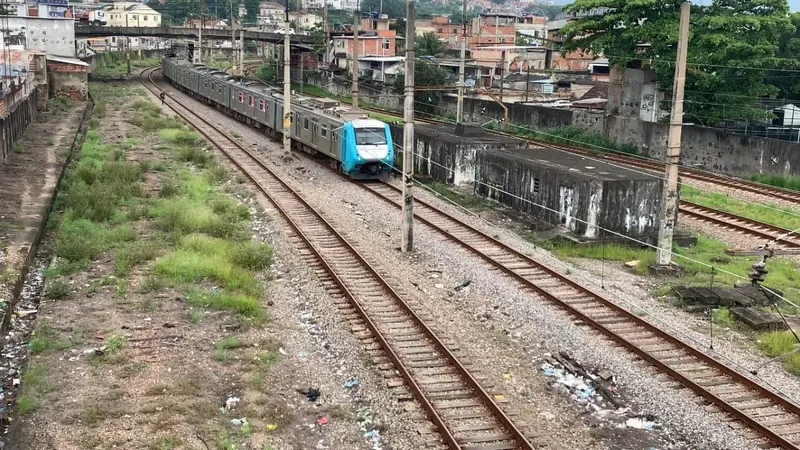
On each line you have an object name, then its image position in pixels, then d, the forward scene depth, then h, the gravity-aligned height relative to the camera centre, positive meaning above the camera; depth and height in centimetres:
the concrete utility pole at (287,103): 2955 -116
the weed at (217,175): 2628 -350
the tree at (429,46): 7859 +307
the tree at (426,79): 5400 -17
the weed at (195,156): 2962 -327
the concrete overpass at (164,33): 7469 +361
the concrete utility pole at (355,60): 3689 +70
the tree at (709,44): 3256 +171
